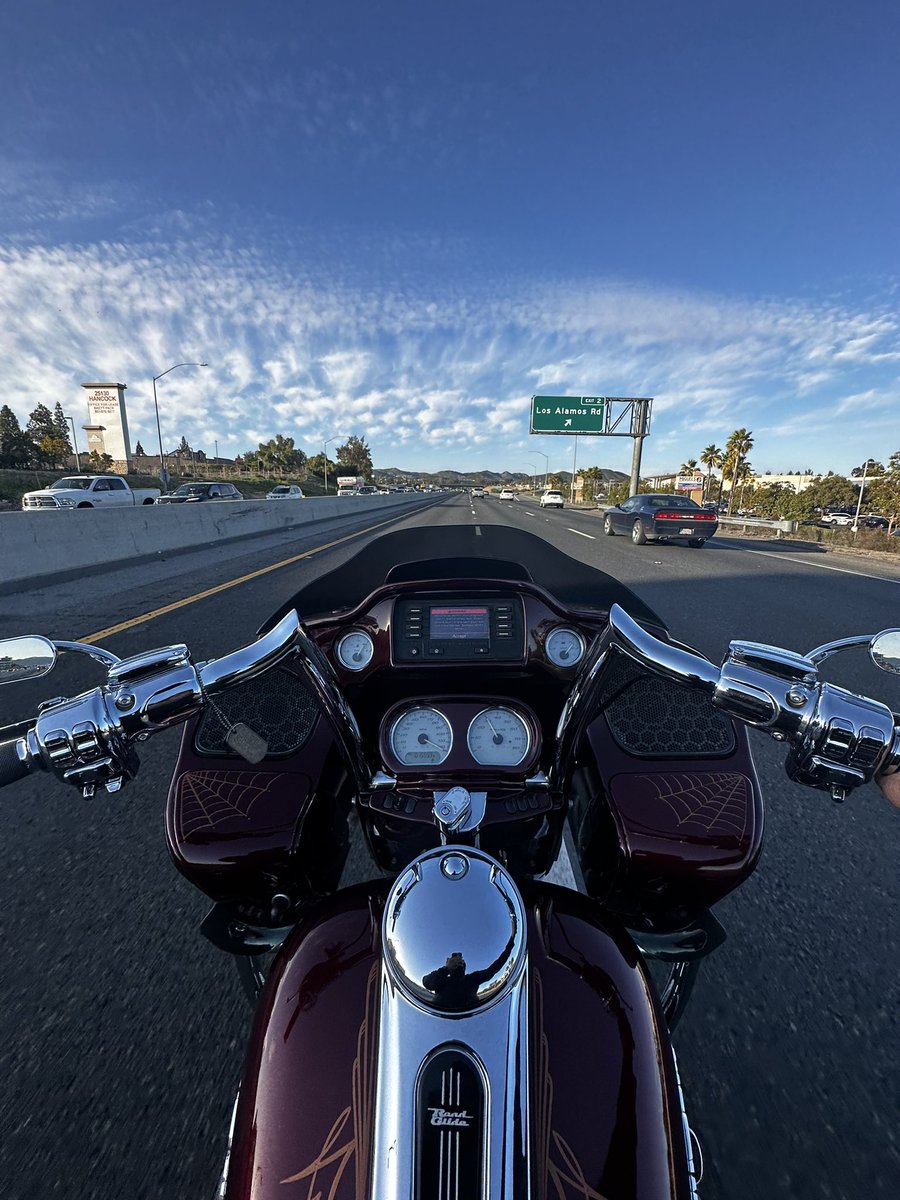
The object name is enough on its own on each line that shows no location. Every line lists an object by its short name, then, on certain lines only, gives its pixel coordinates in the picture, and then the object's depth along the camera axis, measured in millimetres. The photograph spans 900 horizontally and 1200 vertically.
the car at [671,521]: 14398
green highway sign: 35125
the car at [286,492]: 39344
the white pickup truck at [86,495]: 19938
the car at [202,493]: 28211
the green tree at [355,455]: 125688
